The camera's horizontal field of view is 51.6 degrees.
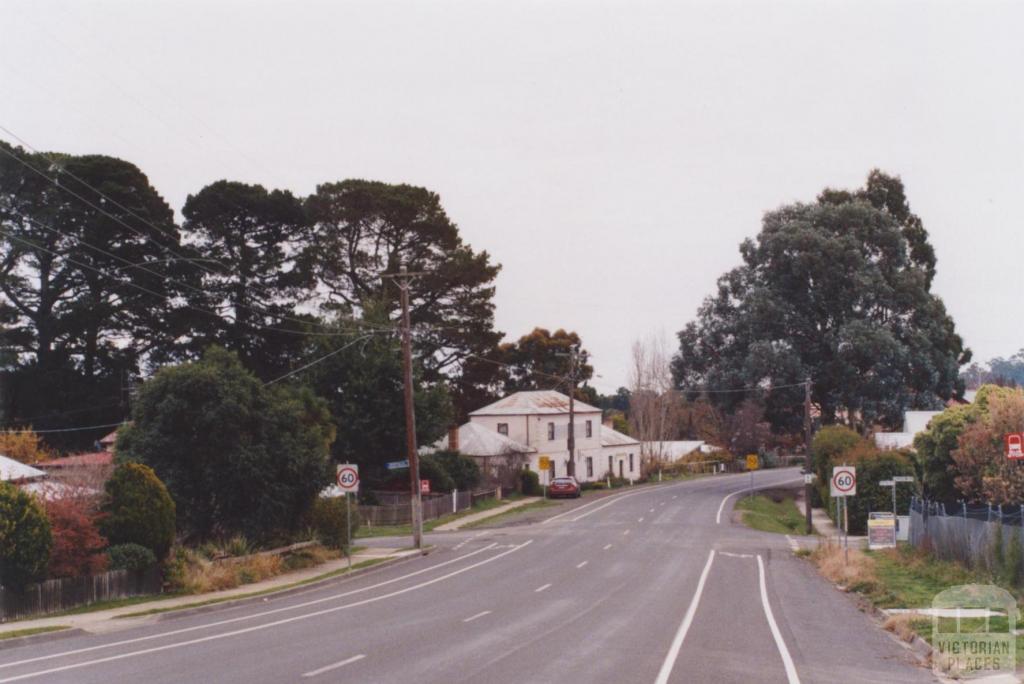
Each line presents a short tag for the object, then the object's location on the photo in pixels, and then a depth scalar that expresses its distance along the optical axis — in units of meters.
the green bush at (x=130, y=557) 24.22
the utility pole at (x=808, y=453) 49.90
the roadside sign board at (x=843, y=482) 31.31
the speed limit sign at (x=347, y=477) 31.48
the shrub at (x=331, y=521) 35.69
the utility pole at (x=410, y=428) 40.41
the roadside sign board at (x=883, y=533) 37.38
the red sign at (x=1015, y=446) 25.58
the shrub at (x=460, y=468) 62.59
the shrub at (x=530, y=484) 73.00
